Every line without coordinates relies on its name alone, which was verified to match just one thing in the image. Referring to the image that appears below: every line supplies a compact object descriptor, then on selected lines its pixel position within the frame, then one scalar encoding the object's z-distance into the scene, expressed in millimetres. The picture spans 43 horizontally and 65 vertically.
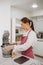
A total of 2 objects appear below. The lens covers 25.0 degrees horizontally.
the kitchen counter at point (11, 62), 801
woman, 917
